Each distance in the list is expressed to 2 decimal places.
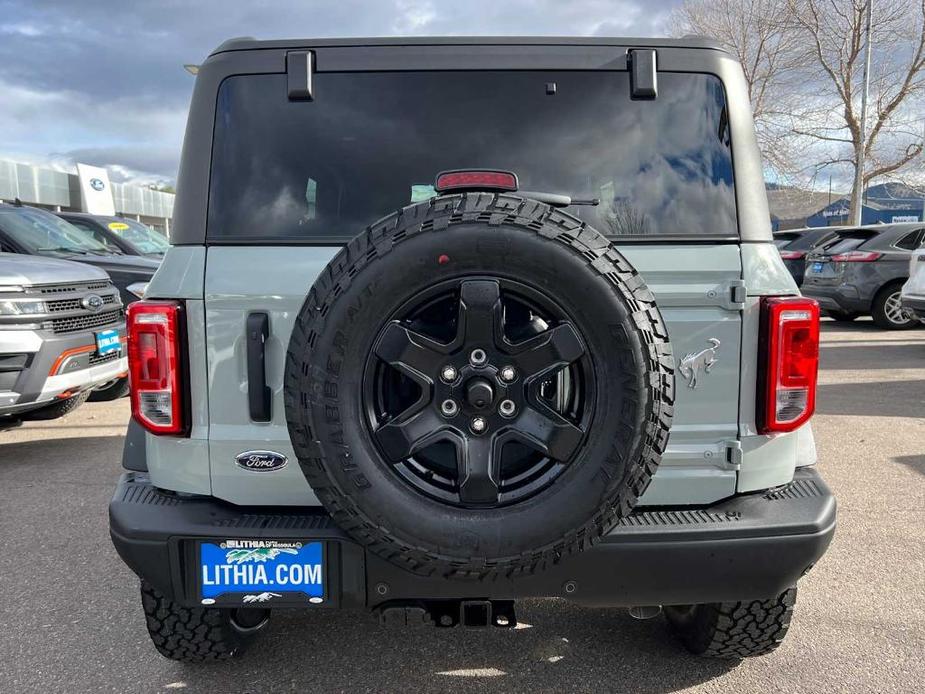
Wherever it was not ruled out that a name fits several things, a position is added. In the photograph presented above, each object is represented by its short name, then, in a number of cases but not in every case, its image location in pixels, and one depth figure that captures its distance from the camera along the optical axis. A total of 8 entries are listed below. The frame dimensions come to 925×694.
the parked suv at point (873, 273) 10.99
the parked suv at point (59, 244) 6.75
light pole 26.56
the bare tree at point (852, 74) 26.67
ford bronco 1.79
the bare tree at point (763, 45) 27.41
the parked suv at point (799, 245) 13.77
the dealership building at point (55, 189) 27.20
